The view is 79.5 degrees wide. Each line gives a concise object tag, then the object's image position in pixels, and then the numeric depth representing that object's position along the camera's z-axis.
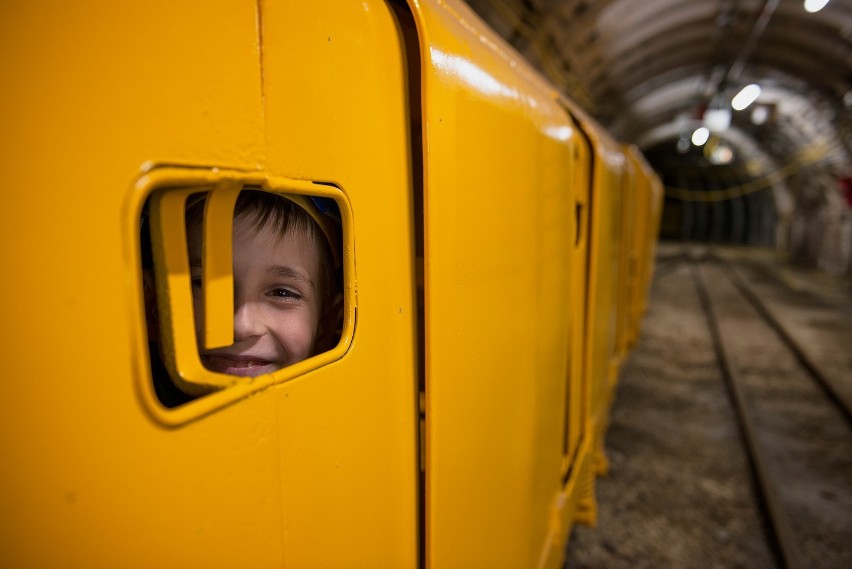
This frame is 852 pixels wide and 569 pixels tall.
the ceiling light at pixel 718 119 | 11.91
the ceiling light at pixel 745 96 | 9.70
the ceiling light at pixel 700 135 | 13.46
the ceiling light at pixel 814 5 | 6.00
